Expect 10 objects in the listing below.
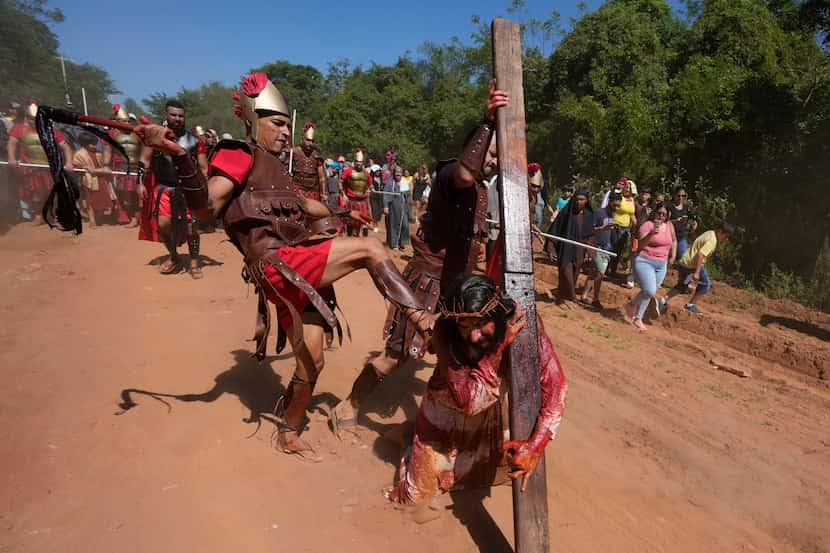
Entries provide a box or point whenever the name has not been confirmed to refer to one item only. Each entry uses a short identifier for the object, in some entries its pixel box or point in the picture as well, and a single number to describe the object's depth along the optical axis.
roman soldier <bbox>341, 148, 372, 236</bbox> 10.59
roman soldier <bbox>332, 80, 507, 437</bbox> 3.30
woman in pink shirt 7.07
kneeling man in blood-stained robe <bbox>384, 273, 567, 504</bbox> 2.32
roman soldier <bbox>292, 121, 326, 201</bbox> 7.16
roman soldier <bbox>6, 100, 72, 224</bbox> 9.46
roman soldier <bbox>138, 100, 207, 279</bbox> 6.48
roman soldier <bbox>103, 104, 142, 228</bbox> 10.30
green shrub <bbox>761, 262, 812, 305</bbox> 9.29
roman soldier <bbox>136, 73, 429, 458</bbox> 2.79
